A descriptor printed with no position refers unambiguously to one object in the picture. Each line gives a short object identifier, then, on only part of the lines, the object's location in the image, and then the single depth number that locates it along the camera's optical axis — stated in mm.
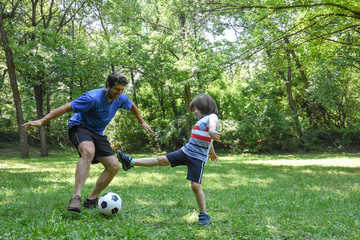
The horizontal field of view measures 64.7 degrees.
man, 3986
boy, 3863
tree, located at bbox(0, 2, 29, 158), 15761
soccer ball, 3977
